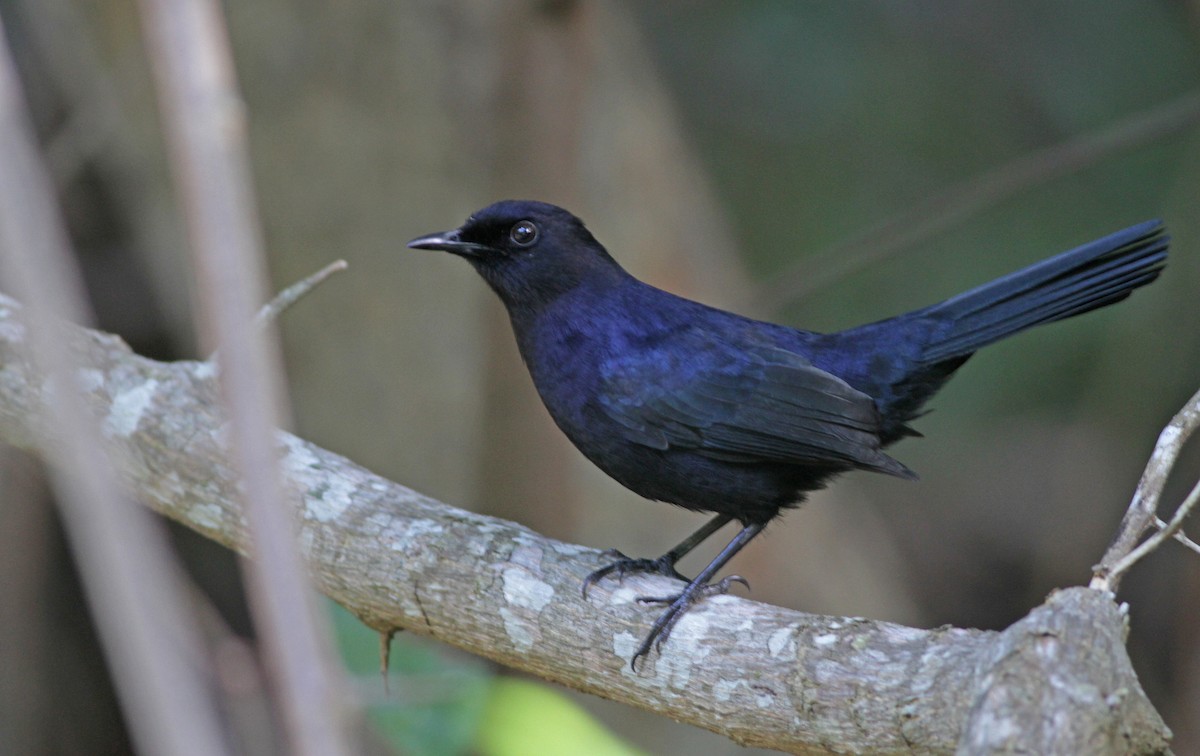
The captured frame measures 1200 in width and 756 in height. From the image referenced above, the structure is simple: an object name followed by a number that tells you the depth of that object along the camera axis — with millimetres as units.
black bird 7156
